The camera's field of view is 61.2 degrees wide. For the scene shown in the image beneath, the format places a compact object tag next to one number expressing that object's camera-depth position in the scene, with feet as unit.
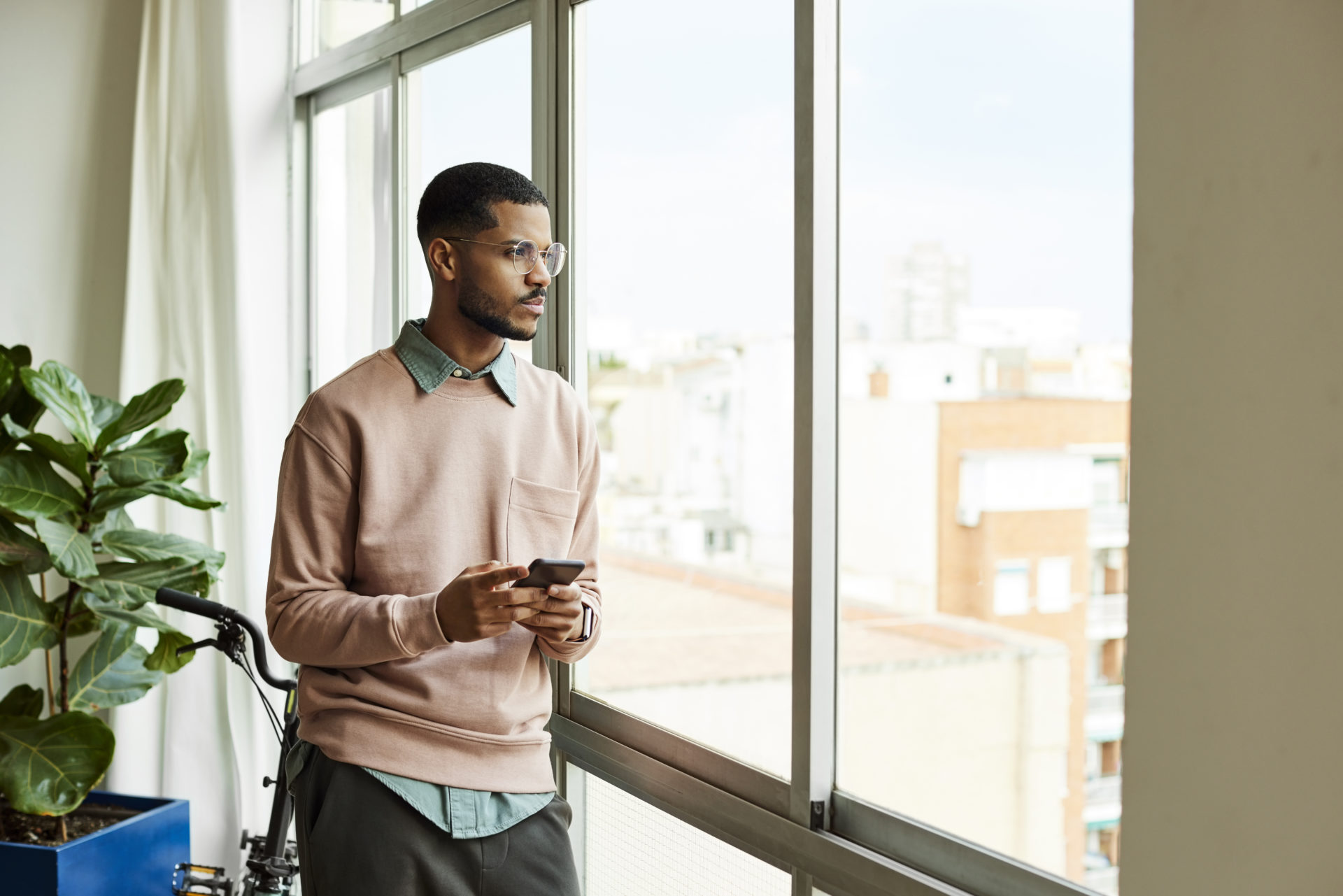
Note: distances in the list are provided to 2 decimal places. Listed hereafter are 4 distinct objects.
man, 4.98
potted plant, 8.35
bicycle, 7.15
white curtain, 10.48
